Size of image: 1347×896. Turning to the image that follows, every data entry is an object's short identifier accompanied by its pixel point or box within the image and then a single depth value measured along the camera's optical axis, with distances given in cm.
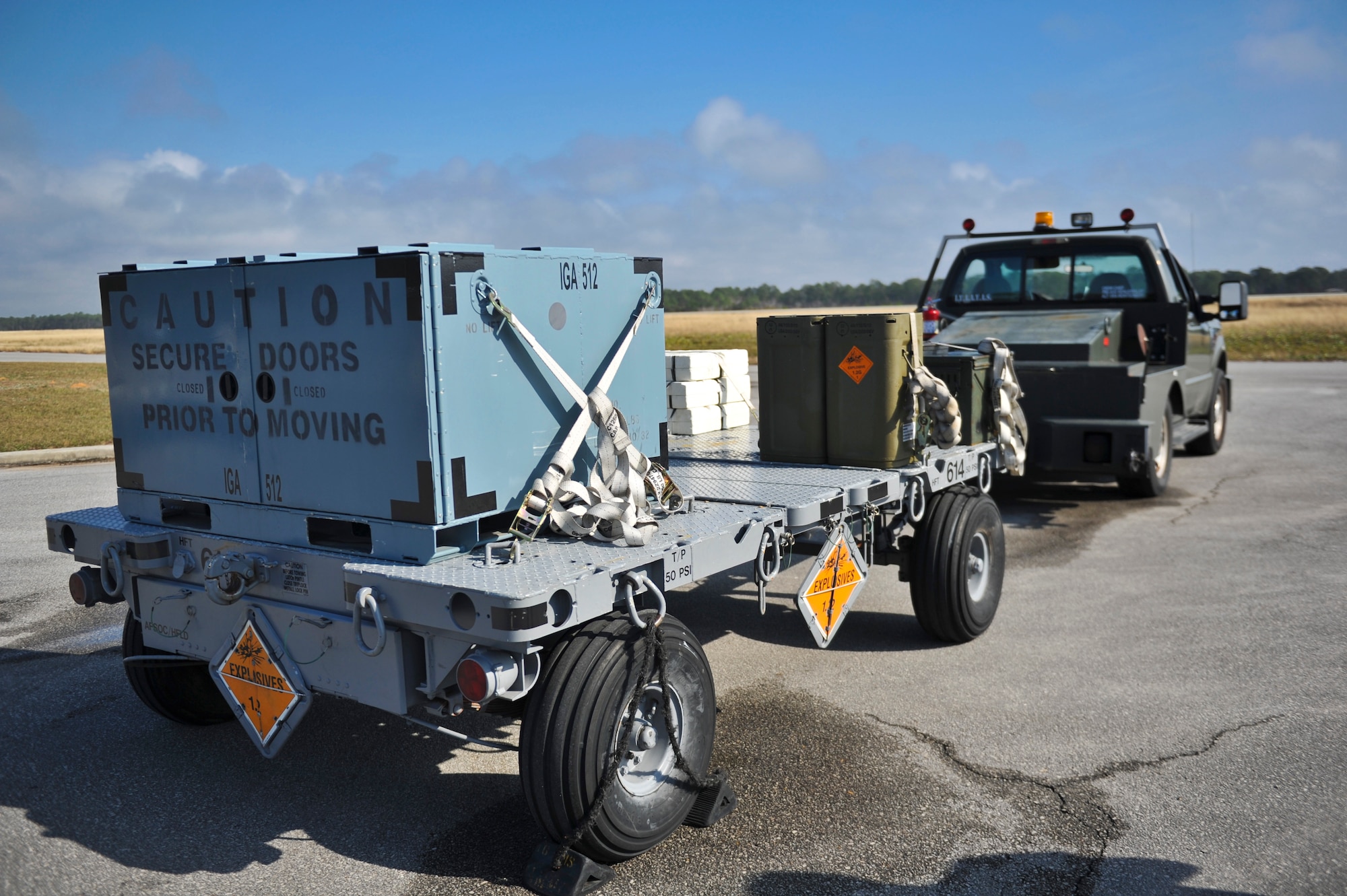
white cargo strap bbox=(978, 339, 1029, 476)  626
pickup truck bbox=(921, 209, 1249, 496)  860
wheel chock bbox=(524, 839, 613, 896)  323
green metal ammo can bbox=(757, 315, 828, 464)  537
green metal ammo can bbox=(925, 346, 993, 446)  599
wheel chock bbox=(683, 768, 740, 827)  371
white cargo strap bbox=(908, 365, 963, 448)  521
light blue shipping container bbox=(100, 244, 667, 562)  340
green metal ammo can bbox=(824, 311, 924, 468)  515
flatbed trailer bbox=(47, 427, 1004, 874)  313
